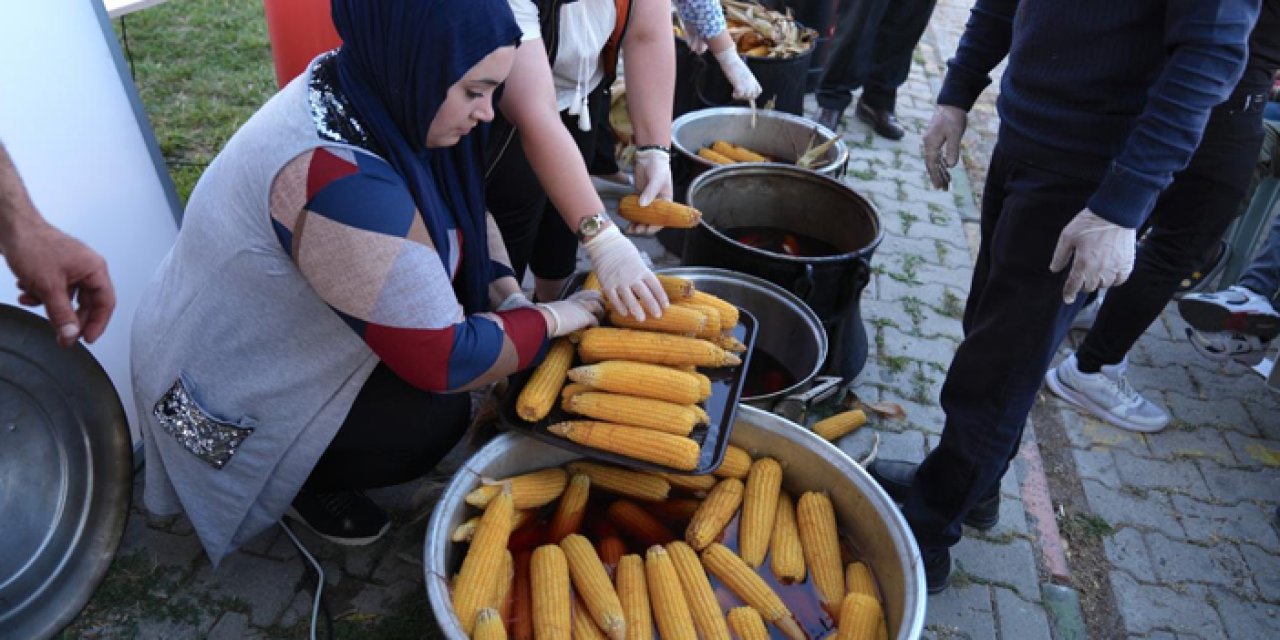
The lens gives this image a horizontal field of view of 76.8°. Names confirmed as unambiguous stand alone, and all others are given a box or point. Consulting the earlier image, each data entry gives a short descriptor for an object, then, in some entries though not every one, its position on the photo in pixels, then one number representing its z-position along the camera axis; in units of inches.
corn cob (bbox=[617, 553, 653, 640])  87.7
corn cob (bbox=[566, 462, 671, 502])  105.6
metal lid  91.6
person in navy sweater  76.2
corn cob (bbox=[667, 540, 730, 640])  88.7
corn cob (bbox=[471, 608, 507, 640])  80.7
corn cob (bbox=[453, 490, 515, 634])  83.1
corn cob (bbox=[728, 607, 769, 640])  90.0
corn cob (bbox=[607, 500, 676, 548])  104.9
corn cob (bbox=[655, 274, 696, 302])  103.7
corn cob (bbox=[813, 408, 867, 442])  142.7
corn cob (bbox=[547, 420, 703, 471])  92.1
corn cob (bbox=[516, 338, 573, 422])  94.0
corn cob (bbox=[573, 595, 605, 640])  87.5
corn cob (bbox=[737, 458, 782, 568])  99.9
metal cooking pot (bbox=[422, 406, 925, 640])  83.2
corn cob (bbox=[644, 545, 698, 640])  87.7
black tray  93.7
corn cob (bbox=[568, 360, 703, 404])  95.2
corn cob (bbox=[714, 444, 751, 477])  106.2
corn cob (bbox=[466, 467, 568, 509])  93.0
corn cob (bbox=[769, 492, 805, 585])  98.5
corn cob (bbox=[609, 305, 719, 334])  99.5
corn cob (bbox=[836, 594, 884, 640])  90.0
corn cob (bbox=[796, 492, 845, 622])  96.8
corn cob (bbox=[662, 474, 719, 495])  106.7
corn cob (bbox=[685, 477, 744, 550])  99.2
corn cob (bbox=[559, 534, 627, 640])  86.6
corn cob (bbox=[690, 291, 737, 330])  105.3
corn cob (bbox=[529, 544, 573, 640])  85.9
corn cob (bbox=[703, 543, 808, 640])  92.4
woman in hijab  74.7
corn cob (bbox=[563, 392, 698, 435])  94.2
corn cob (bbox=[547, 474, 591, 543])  102.7
